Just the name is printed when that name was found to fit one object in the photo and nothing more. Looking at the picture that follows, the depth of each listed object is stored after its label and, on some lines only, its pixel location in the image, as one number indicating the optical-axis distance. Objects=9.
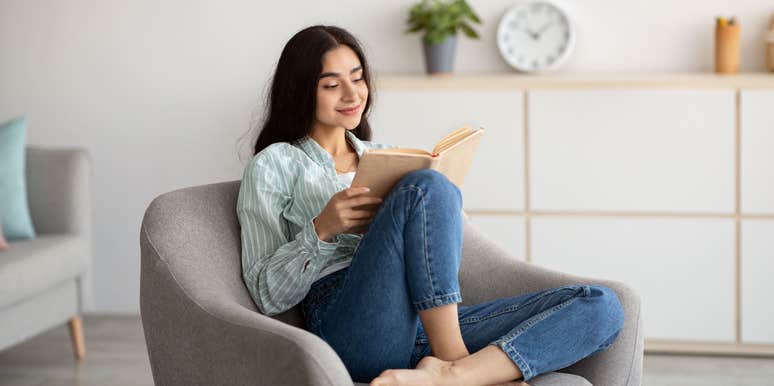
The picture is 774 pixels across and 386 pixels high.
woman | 2.09
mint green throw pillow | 3.77
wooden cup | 3.85
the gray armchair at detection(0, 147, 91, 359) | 3.65
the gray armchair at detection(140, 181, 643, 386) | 1.88
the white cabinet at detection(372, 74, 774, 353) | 3.68
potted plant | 3.99
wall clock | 4.04
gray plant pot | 4.01
